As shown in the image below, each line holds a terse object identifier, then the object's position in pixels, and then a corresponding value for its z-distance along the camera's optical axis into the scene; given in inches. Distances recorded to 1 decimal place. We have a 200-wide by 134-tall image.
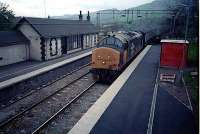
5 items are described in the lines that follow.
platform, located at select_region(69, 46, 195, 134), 441.7
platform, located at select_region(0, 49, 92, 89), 791.7
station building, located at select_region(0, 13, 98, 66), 1099.9
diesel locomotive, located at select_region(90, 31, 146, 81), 791.7
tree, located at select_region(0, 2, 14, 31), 1336.5
